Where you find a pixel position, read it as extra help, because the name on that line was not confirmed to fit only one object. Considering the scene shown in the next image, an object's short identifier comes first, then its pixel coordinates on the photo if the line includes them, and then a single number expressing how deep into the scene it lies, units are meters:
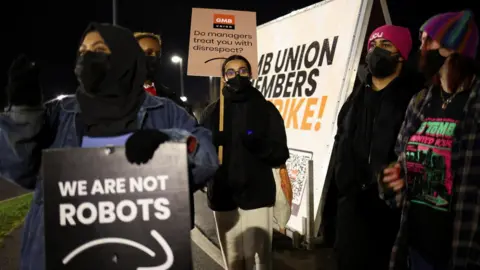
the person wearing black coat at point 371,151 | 2.94
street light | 38.19
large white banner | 5.20
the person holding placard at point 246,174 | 3.52
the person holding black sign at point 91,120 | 1.76
